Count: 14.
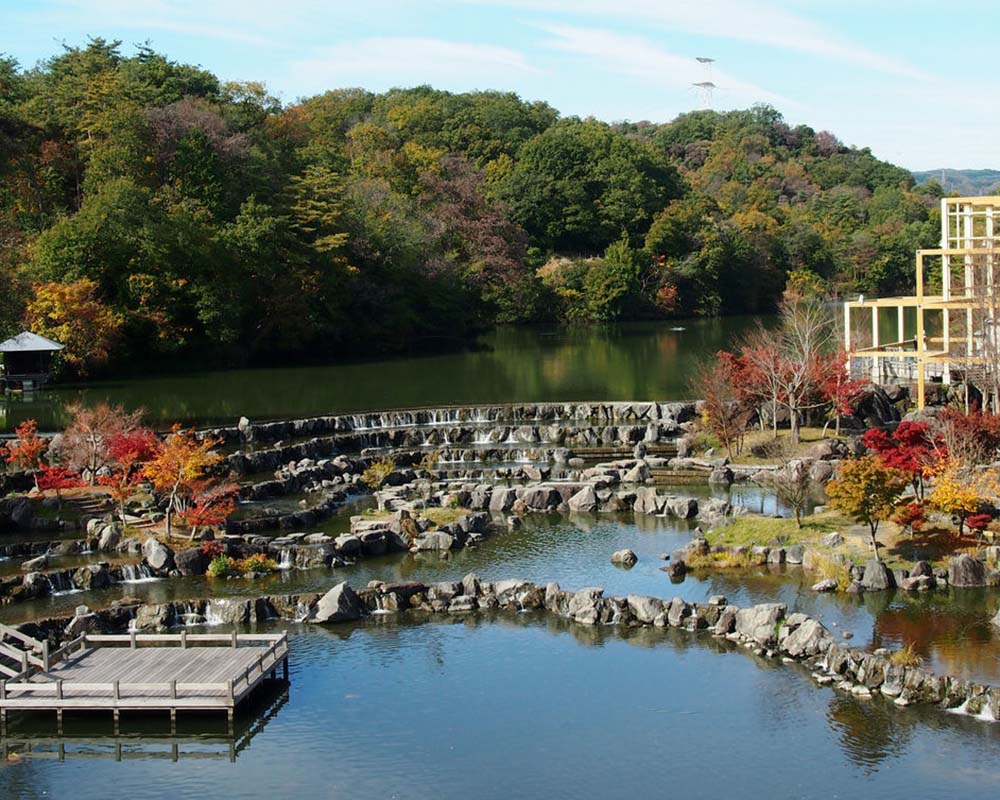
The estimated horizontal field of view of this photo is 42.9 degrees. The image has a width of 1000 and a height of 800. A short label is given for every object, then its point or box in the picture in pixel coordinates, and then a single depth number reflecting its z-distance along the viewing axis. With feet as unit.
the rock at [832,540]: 101.14
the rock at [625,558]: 103.86
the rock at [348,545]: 106.52
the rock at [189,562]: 102.58
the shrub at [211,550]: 104.17
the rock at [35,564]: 104.27
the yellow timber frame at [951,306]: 147.10
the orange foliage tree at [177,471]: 111.55
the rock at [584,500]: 122.52
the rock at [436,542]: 109.29
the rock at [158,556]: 102.42
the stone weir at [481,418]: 166.91
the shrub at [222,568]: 101.86
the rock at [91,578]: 99.30
